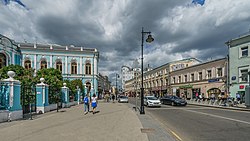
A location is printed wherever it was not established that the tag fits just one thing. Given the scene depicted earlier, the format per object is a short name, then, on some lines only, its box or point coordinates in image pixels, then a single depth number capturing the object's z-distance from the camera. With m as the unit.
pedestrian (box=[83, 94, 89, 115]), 17.63
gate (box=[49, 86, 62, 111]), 19.70
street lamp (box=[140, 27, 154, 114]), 16.64
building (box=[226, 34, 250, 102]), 30.06
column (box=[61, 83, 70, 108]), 24.31
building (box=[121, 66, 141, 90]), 148.38
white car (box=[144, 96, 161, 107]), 26.52
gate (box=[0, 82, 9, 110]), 11.99
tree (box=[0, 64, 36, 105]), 14.55
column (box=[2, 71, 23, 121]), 12.11
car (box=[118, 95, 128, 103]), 41.40
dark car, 28.25
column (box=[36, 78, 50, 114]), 17.16
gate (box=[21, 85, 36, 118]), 14.38
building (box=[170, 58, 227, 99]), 36.22
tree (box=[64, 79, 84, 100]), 29.61
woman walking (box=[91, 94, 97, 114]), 17.19
